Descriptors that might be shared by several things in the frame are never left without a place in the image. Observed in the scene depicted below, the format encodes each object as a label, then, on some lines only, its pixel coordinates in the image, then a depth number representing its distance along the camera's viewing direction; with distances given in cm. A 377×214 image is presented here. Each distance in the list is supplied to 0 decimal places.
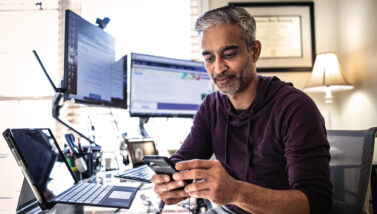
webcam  156
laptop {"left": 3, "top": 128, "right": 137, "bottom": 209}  73
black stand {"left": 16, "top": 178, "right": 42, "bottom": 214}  76
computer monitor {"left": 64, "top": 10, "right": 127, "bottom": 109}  123
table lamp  217
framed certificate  254
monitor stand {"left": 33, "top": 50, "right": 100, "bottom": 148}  140
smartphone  71
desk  84
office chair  87
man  72
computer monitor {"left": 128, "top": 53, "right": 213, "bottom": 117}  173
